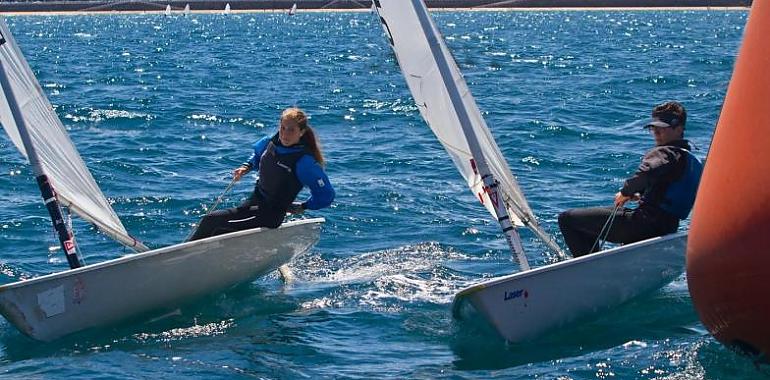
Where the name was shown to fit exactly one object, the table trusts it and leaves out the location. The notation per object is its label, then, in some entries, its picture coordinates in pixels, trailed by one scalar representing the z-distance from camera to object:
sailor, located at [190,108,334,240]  13.98
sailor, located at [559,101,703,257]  12.70
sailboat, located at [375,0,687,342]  11.91
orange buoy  9.82
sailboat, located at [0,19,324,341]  12.37
